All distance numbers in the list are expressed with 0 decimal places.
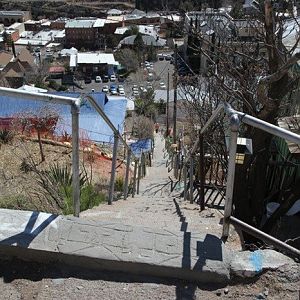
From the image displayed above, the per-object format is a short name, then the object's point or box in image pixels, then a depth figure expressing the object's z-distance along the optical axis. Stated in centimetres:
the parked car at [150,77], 5075
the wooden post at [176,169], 1193
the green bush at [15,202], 373
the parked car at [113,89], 4496
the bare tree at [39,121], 1108
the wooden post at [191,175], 642
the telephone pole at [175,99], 1390
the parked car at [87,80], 5486
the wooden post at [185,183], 768
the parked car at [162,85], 4586
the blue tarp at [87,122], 1571
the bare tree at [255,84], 506
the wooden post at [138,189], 905
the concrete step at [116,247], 262
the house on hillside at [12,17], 8956
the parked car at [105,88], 4692
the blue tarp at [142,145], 1708
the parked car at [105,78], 5484
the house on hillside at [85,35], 7212
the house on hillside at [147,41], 6372
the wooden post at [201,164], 500
